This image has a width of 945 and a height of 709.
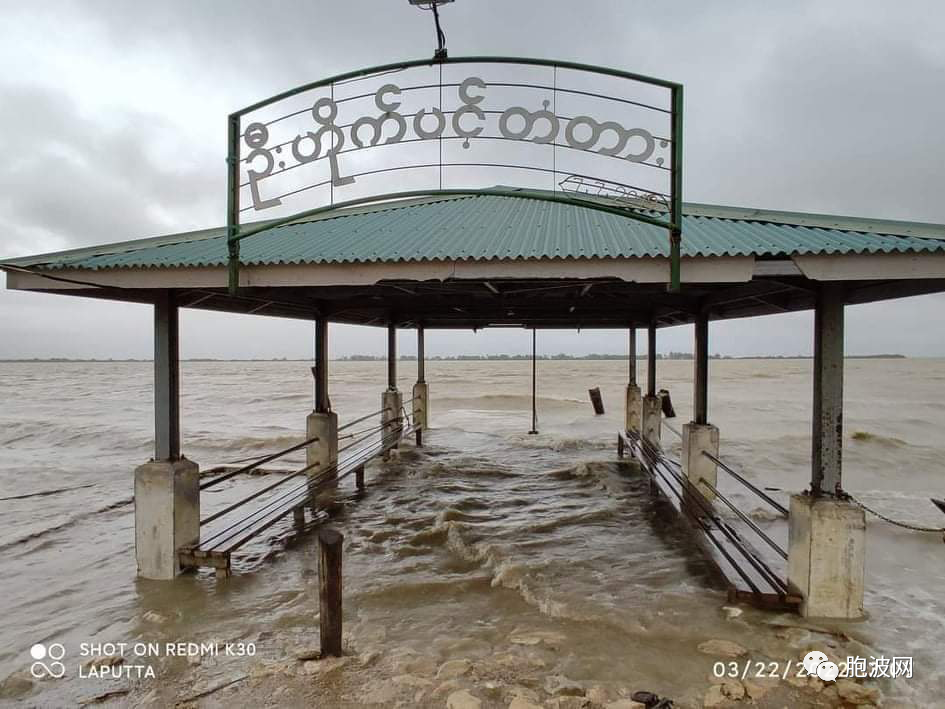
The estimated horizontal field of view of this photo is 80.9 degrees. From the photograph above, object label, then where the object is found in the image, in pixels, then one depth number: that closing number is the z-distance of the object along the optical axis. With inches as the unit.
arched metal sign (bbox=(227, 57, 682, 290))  226.1
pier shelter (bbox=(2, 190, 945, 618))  207.3
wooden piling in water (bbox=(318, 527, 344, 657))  192.2
